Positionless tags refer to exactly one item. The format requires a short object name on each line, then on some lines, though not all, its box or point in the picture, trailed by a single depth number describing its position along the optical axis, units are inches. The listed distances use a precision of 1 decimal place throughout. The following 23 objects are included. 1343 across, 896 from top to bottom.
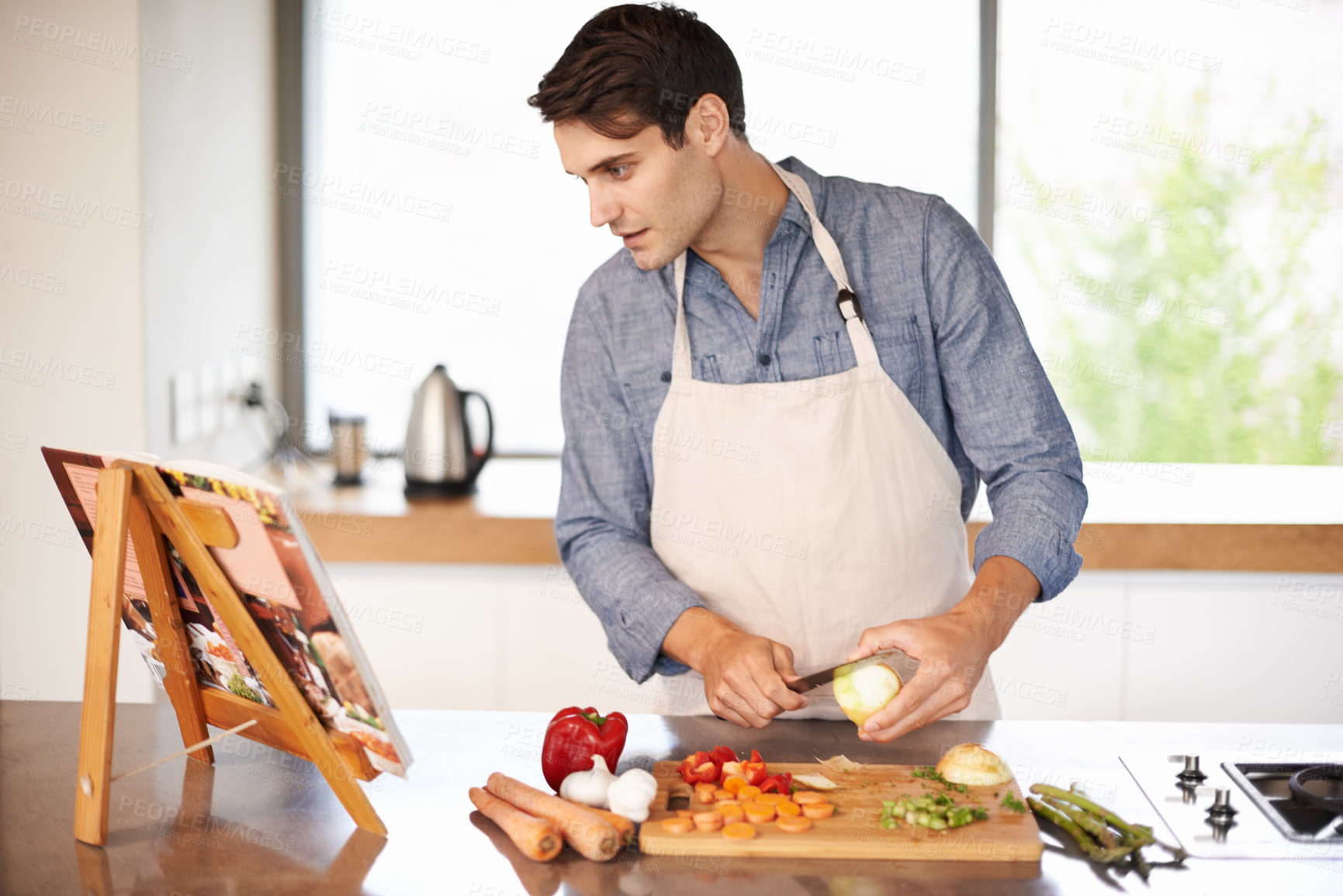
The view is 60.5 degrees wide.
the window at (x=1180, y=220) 112.6
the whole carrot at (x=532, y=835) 42.6
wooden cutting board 42.8
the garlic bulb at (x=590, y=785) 46.0
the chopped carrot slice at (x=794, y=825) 43.8
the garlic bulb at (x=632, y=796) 44.9
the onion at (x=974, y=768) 48.0
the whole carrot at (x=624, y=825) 44.0
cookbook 39.3
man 59.0
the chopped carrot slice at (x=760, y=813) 44.4
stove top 43.3
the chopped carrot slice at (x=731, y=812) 44.6
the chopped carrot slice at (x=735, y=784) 46.7
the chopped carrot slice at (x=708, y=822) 43.9
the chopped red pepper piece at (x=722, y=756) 49.1
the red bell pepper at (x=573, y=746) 48.6
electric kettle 100.8
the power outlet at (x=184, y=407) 89.7
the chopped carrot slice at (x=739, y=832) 43.1
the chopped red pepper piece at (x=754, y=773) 47.4
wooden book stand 42.8
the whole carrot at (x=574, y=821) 42.4
